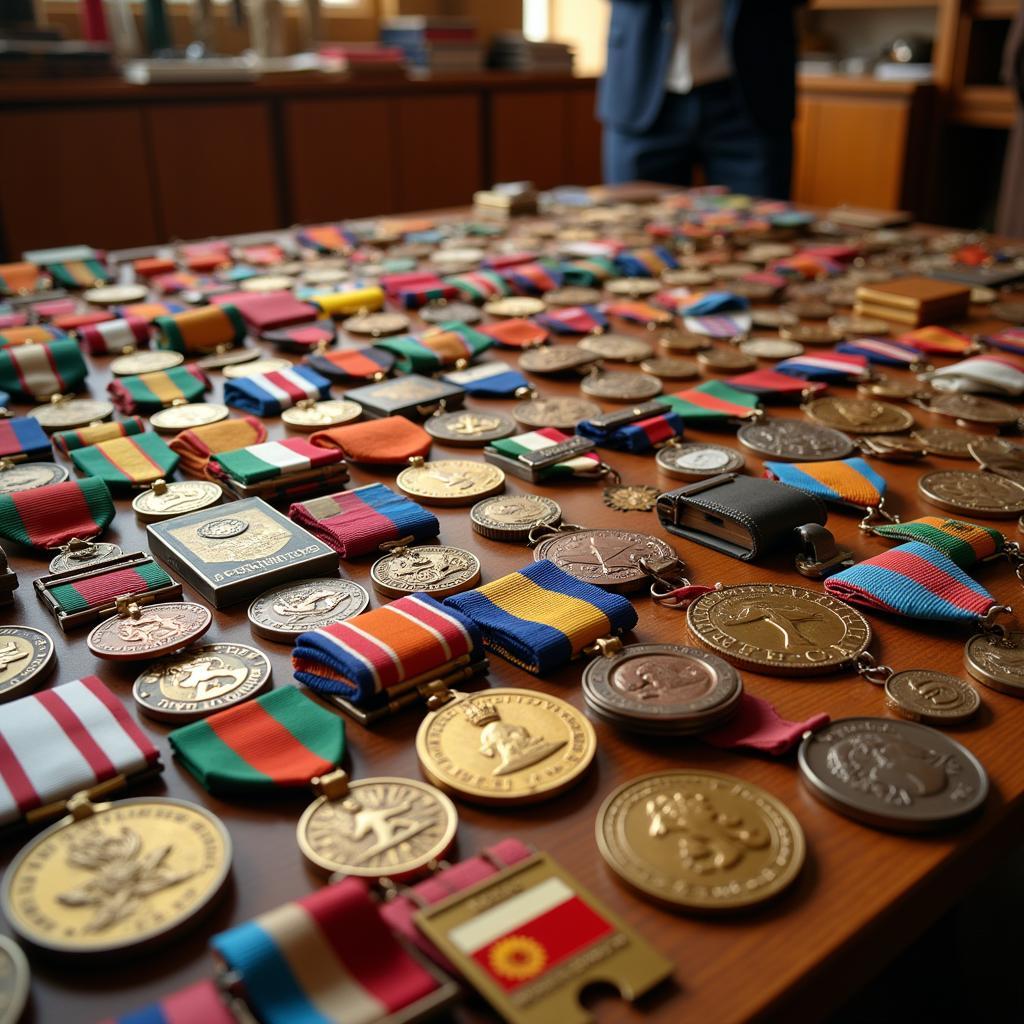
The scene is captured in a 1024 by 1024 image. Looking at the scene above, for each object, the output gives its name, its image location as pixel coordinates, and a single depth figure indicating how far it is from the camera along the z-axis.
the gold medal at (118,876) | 0.19
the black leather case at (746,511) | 0.32
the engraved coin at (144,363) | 0.50
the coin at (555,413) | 0.43
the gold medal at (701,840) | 0.20
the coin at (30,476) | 0.38
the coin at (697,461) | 0.39
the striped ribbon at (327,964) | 0.18
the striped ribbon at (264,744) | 0.23
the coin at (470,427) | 0.41
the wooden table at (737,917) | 0.18
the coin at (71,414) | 0.44
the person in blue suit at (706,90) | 1.08
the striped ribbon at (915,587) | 0.29
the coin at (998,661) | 0.26
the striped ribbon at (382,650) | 0.25
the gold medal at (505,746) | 0.23
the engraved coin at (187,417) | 0.43
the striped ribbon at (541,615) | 0.27
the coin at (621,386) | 0.46
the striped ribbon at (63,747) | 0.22
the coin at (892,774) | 0.22
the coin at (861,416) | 0.43
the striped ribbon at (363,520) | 0.33
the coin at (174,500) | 0.36
